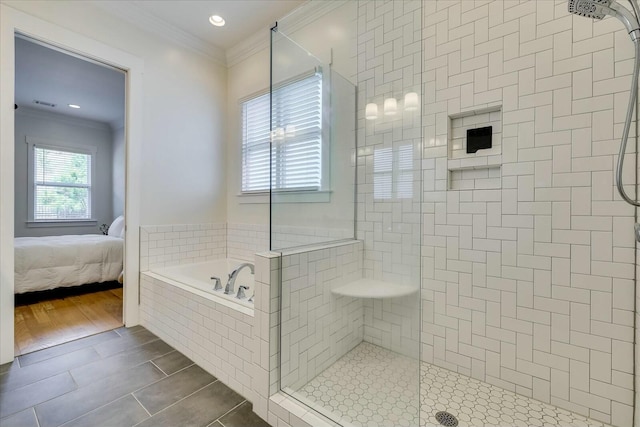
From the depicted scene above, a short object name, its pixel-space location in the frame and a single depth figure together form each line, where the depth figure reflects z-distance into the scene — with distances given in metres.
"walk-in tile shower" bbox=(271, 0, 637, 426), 1.43
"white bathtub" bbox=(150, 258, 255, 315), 1.88
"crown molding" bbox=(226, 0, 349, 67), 2.40
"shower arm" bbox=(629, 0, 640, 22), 1.04
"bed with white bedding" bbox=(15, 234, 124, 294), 3.15
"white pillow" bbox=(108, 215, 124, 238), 4.40
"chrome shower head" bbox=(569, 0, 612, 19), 1.09
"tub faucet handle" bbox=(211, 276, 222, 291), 2.17
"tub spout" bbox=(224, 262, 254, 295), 2.04
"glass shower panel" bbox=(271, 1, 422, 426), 1.59
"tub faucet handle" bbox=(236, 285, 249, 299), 1.93
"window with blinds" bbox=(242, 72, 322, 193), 2.21
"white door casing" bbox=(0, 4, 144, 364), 1.97
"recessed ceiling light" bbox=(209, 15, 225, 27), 2.73
